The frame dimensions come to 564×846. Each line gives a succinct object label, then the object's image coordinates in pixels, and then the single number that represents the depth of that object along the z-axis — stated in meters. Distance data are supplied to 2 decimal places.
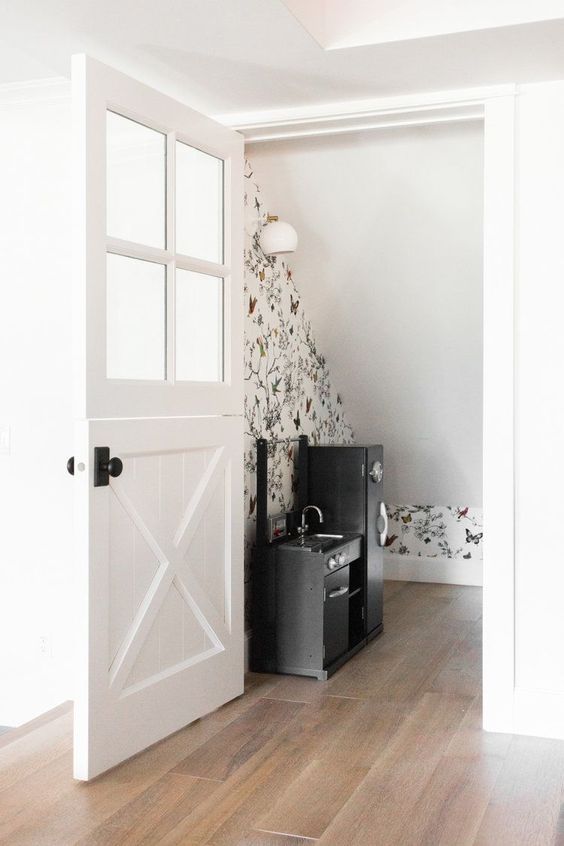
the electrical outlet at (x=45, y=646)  3.54
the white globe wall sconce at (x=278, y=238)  4.02
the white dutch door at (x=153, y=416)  2.70
